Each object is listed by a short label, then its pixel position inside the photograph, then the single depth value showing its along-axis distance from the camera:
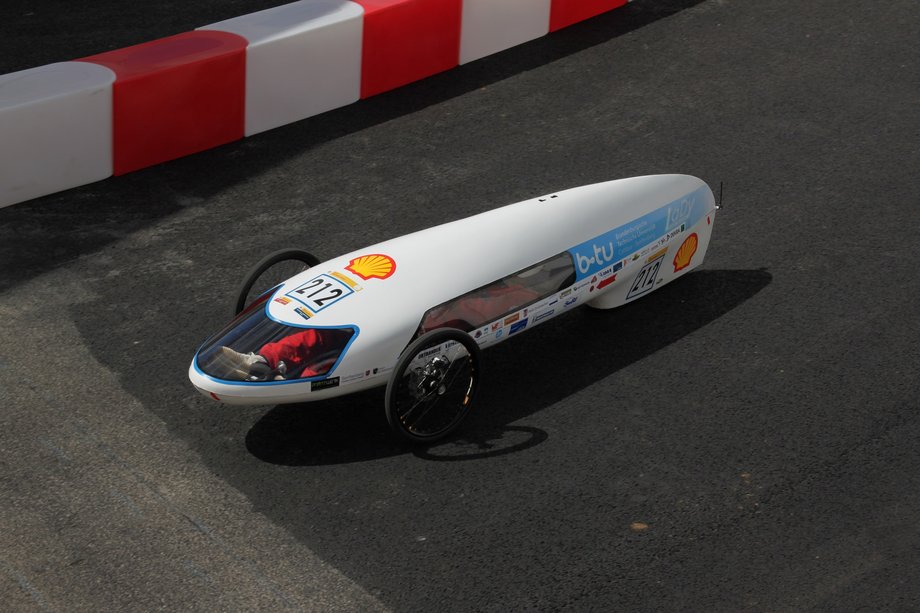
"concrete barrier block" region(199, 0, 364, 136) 19.00
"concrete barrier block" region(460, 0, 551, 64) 21.15
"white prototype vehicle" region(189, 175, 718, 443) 12.50
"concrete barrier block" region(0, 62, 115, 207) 16.88
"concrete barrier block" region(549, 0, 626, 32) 22.36
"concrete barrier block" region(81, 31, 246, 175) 17.78
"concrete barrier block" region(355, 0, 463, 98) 19.93
